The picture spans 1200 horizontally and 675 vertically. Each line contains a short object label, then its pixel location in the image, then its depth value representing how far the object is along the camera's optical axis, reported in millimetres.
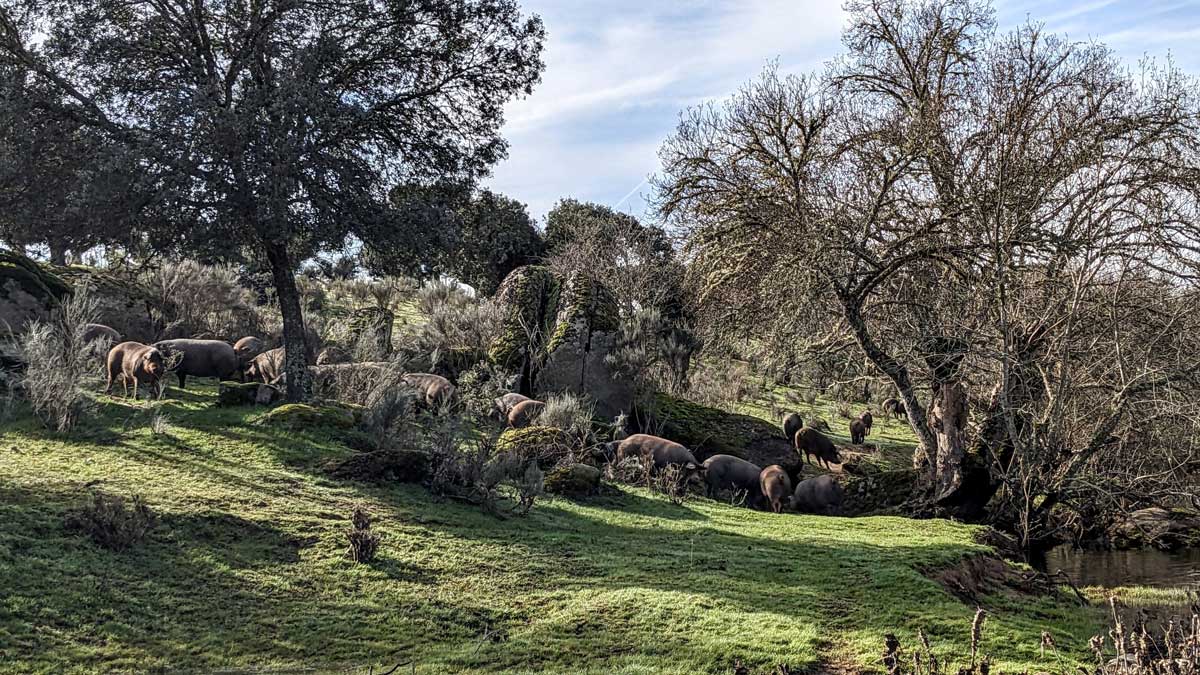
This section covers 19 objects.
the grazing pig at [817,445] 20234
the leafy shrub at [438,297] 32688
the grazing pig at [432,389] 17594
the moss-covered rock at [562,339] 20766
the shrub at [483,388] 17600
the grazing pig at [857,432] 23609
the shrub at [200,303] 20484
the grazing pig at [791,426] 22467
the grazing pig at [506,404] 17844
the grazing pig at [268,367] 16906
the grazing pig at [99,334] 15968
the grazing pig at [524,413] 17188
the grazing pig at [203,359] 15930
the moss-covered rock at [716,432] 19562
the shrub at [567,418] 16406
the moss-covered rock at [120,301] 19094
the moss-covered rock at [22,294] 16156
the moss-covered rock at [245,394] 14219
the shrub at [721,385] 26266
